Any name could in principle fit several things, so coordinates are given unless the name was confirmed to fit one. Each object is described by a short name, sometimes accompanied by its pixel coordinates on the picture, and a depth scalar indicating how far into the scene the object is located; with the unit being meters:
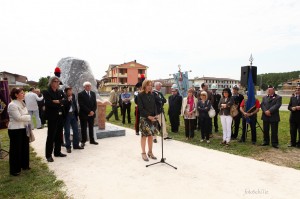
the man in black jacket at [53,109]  5.55
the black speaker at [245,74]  8.48
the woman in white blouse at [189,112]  8.16
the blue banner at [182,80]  15.65
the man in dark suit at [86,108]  6.82
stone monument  8.31
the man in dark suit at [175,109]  9.53
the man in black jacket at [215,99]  9.56
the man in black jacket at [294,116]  7.02
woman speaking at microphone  5.42
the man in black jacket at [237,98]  7.77
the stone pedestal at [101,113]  8.64
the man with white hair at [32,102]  9.80
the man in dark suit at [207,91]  9.36
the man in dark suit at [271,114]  7.01
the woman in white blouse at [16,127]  4.68
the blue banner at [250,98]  7.79
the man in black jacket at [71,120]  6.48
